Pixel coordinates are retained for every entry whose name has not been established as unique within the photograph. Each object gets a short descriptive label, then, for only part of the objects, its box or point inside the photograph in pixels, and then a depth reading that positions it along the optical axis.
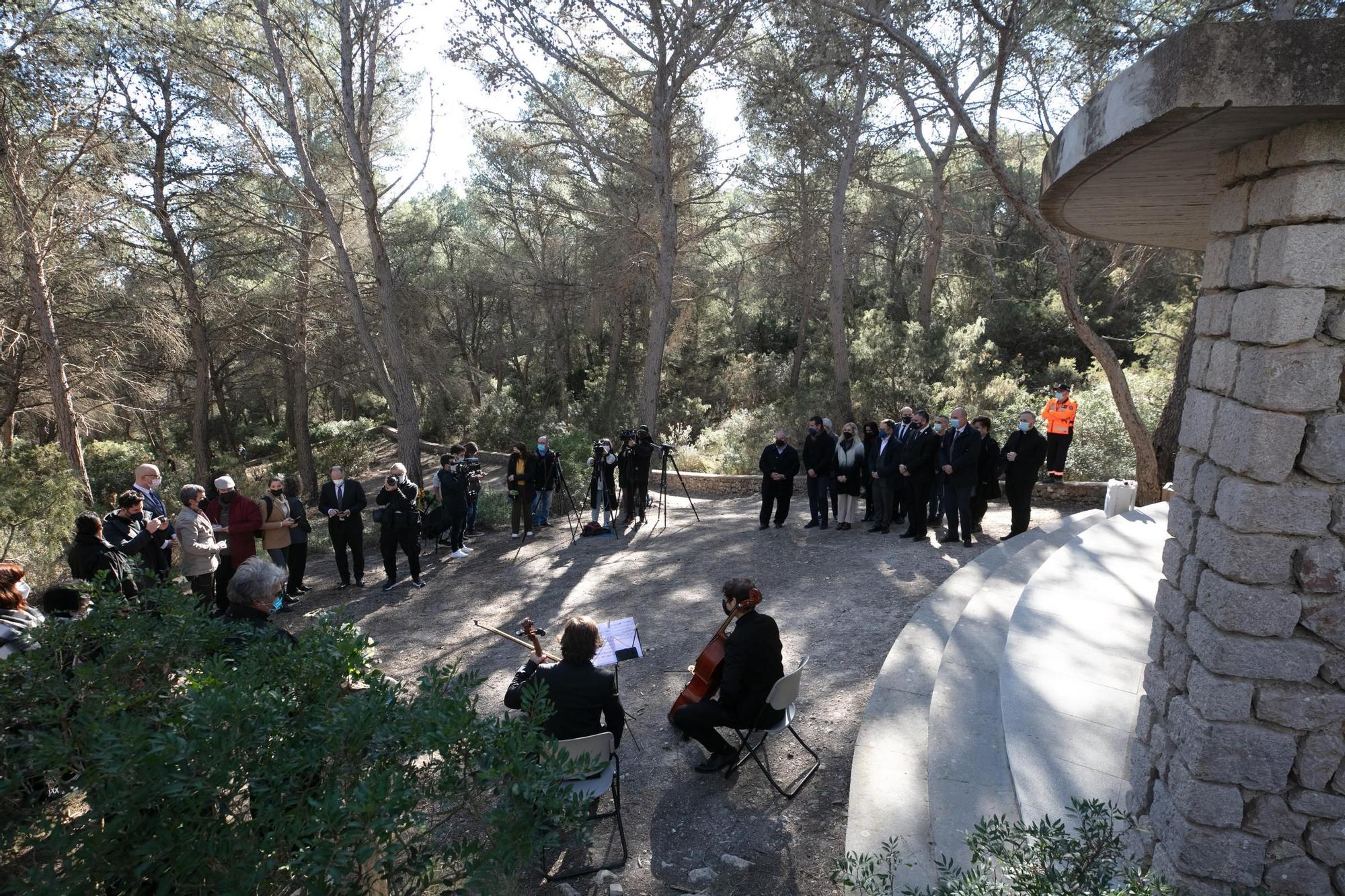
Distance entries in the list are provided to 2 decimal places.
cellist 4.00
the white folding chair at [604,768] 3.43
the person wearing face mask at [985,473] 8.09
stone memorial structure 2.09
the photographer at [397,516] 8.05
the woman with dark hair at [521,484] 10.30
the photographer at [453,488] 9.12
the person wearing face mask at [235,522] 7.11
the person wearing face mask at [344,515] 8.14
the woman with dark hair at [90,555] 5.38
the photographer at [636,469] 10.09
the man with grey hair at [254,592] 3.92
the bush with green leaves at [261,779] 1.83
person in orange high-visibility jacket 10.34
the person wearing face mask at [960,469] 7.90
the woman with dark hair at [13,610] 3.91
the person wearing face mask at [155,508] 6.38
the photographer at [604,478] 9.95
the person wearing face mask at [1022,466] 8.07
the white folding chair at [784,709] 3.92
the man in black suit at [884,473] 8.71
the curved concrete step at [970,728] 3.43
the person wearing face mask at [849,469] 9.05
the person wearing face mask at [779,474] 9.41
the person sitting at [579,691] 3.64
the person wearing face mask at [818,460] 9.08
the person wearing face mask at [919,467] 8.17
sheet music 4.26
